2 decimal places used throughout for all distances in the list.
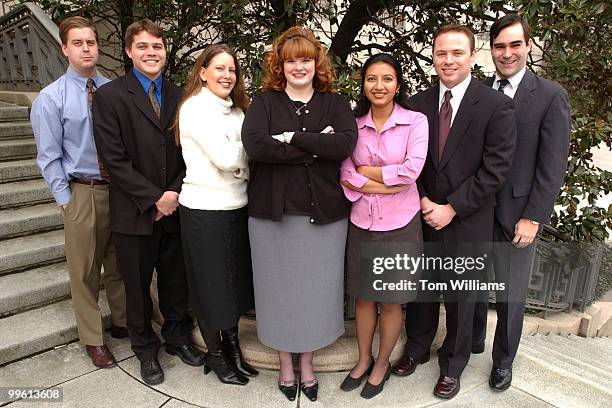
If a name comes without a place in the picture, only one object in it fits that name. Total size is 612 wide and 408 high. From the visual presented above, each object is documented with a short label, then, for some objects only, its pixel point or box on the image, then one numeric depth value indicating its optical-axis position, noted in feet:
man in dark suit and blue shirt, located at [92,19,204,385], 8.65
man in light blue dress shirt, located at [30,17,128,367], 9.04
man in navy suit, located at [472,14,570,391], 8.09
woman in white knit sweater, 8.29
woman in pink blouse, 8.05
